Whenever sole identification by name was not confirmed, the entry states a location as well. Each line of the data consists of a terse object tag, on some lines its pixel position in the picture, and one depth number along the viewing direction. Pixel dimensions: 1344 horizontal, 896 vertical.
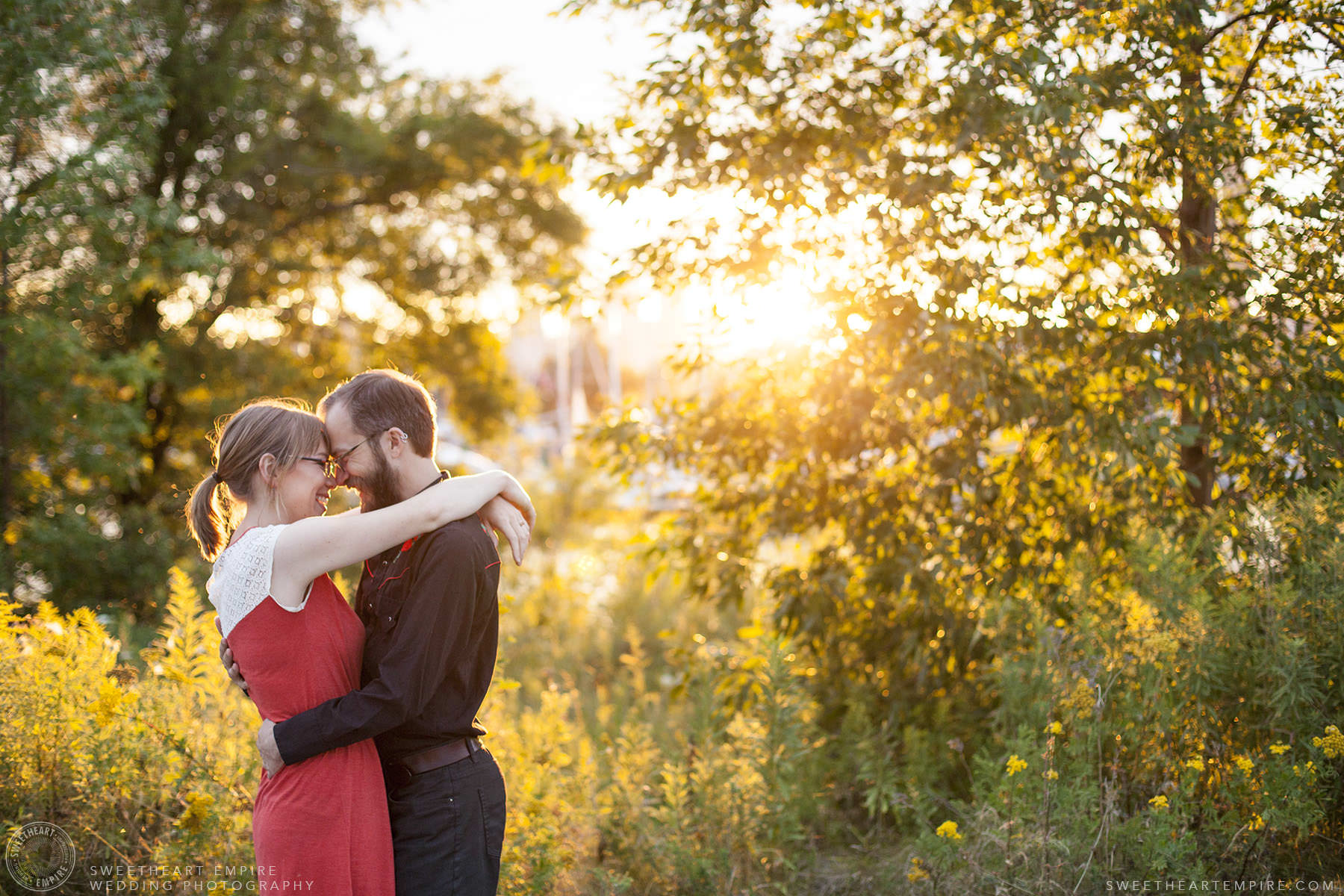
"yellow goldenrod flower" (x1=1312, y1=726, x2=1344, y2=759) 2.99
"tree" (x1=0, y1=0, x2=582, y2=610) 7.10
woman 2.15
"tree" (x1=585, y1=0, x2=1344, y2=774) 3.78
